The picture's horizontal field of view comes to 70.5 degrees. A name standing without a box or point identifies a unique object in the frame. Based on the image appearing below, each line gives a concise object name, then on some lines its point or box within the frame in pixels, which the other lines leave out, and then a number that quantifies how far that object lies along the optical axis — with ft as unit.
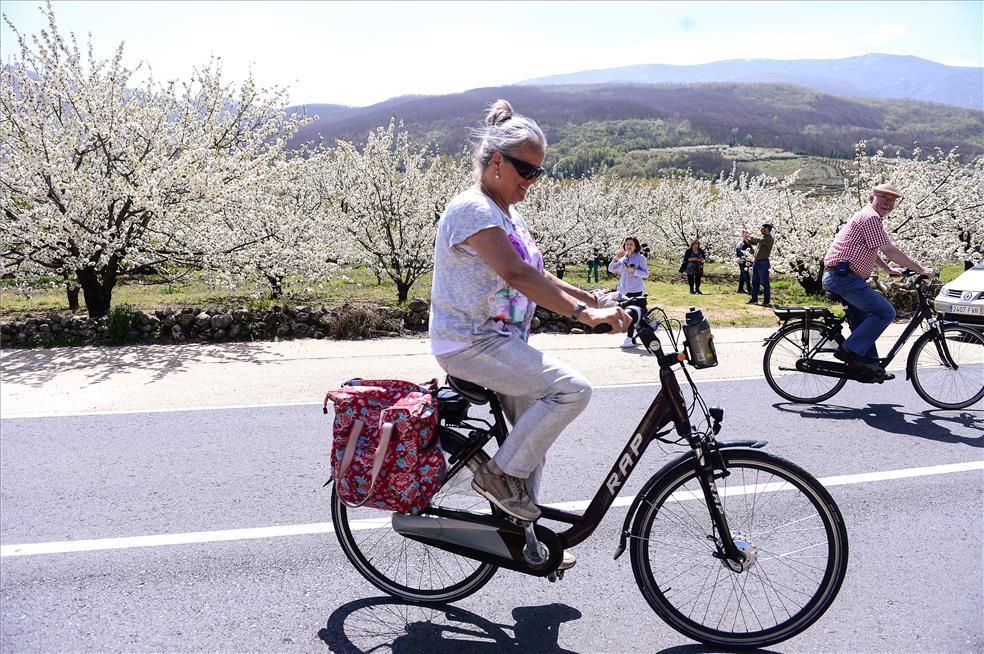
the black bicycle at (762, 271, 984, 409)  22.34
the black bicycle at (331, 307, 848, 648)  9.87
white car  38.01
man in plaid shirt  22.34
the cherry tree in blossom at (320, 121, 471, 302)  50.62
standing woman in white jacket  34.68
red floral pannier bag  9.68
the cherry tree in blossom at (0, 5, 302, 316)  34.42
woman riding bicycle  9.30
